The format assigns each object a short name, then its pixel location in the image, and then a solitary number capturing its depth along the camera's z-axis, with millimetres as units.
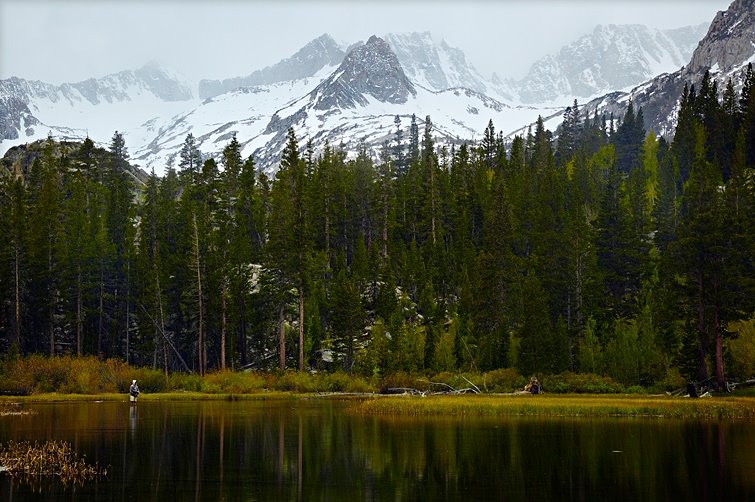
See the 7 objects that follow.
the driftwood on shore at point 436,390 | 72062
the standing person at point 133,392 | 67000
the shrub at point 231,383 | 79875
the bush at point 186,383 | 81062
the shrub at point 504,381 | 73644
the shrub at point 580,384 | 70062
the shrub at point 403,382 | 75812
